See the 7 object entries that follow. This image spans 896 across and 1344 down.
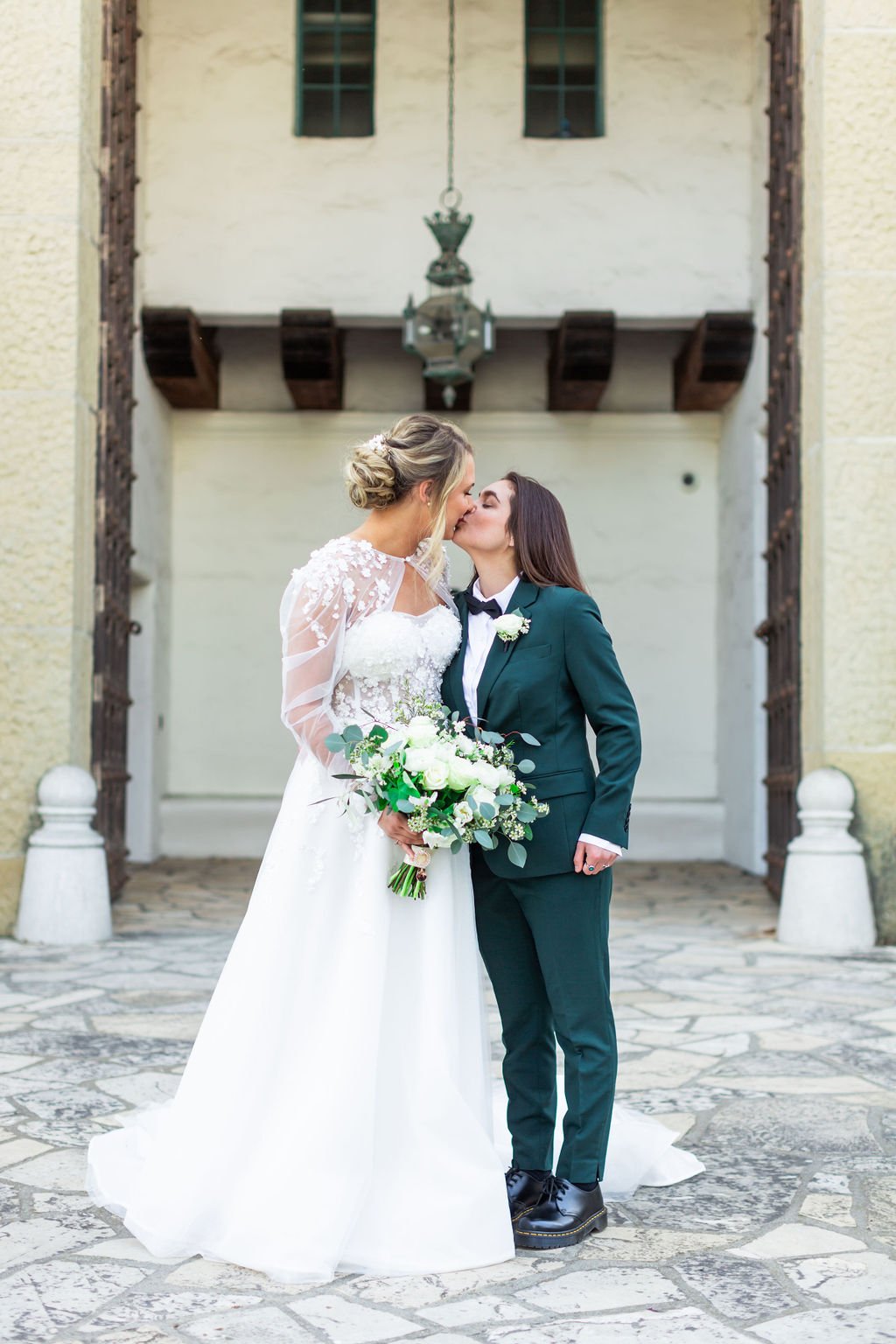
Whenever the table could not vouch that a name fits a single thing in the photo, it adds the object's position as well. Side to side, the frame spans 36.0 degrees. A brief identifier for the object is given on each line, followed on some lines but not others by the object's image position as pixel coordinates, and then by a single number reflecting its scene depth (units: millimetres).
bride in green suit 2660
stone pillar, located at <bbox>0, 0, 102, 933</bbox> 6367
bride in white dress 2584
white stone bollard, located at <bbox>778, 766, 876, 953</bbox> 6293
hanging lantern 7918
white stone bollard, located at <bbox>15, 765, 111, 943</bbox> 6273
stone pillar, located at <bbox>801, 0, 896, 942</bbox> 6379
